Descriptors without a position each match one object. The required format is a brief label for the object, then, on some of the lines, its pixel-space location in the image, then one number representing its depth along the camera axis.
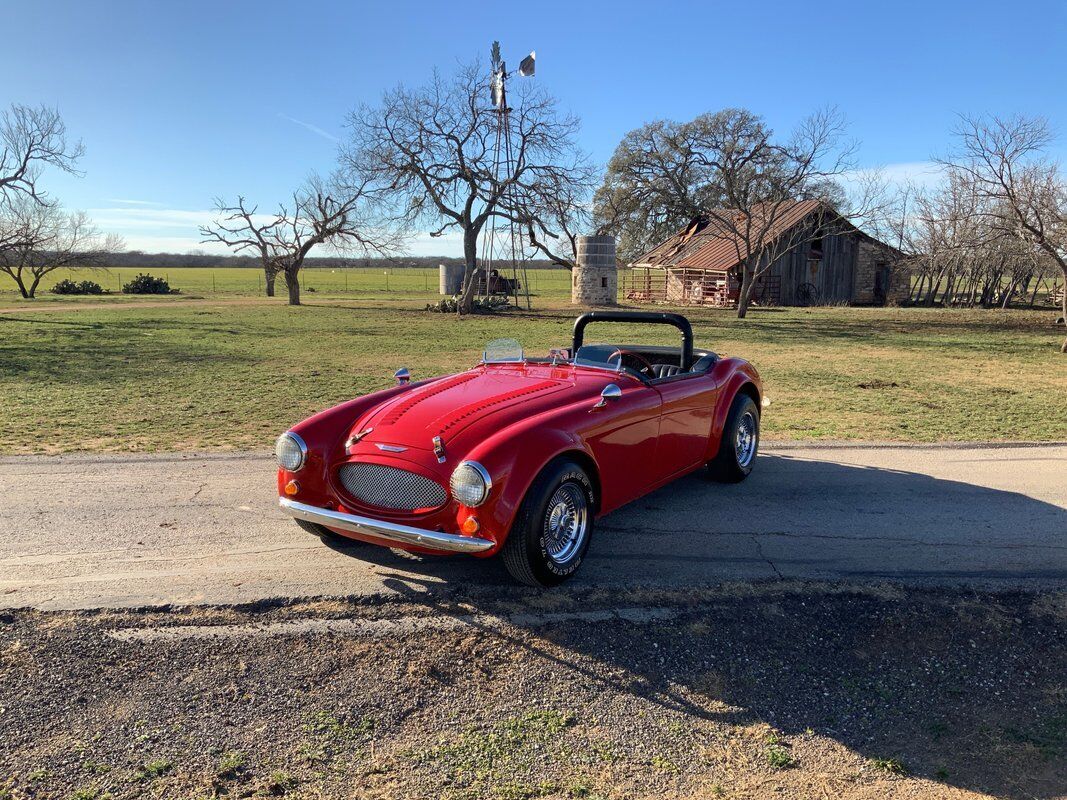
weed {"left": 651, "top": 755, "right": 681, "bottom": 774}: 2.74
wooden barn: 40.59
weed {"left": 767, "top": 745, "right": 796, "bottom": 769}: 2.79
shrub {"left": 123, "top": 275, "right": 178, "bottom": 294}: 52.91
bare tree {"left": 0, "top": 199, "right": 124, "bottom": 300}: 32.50
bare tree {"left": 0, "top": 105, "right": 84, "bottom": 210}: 29.88
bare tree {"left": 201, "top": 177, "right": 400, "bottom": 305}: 39.12
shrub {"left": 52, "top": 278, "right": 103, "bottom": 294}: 50.28
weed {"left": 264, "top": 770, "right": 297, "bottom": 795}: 2.59
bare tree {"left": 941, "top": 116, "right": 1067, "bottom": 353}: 19.05
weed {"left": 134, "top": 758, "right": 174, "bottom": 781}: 2.64
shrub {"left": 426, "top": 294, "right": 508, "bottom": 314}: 35.00
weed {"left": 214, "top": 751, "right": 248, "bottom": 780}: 2.66
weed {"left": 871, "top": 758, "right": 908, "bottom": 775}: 2.77
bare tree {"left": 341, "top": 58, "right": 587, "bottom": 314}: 32.75
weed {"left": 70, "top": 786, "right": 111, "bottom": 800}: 2.53
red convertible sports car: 3.82
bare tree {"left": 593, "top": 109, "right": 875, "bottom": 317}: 29.31
